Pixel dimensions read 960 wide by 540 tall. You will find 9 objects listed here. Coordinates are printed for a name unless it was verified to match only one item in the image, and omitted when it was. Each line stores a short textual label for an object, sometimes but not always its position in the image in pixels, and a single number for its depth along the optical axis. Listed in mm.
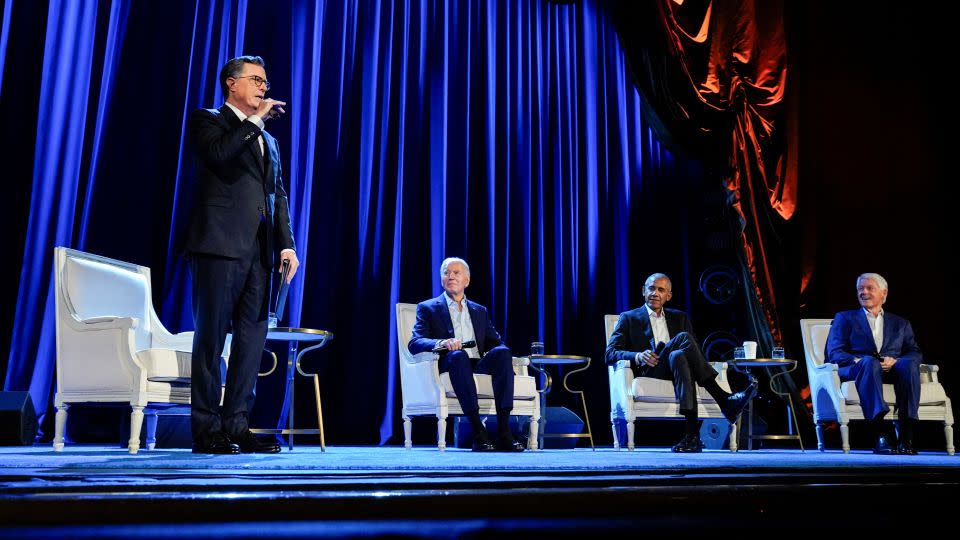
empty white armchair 3367
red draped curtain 5926
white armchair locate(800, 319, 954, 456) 4859
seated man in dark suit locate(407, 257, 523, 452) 4133
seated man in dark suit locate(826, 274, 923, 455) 4648
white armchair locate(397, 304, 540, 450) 4309
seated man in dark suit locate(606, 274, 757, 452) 4438
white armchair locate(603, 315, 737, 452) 4738
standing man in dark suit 2812
